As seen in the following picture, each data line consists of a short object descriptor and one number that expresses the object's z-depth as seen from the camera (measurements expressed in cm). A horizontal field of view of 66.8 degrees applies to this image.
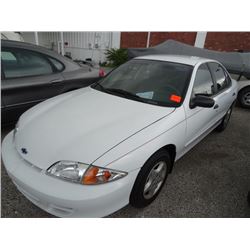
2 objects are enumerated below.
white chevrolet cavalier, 152
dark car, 285
